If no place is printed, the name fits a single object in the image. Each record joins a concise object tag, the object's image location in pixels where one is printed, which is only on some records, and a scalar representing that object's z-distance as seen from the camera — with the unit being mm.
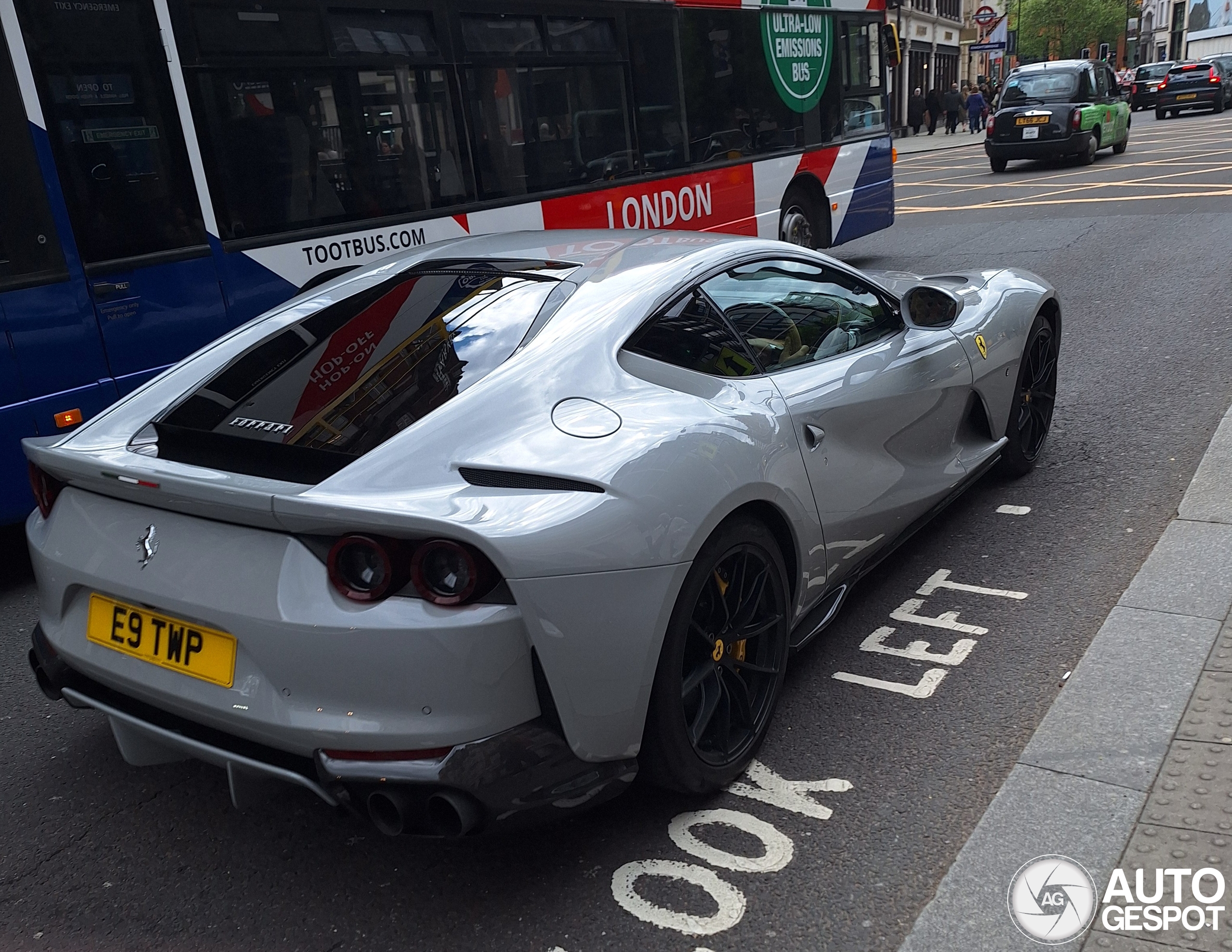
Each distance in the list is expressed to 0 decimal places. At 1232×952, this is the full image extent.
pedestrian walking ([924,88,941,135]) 41438
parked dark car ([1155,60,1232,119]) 37375
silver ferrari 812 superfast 2316
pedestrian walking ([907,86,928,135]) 42031
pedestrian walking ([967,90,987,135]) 38156
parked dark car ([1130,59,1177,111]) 45344
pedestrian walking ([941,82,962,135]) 40812
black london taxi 20469
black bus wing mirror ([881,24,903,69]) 12625
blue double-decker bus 5000
